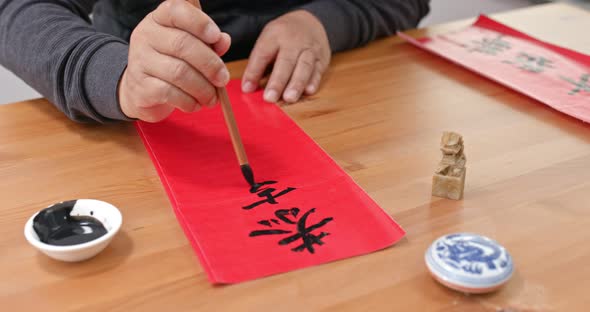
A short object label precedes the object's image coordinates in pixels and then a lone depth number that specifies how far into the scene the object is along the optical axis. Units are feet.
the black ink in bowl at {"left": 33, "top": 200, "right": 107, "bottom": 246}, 2.12
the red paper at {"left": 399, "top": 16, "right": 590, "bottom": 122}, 3.27
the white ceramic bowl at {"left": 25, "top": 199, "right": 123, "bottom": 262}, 2.03
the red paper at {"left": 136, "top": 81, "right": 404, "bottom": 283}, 2.12
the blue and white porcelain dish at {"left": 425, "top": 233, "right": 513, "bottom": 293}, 1.88
